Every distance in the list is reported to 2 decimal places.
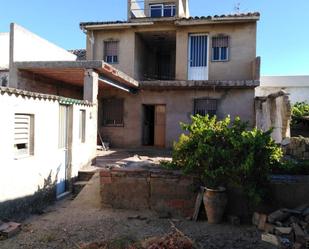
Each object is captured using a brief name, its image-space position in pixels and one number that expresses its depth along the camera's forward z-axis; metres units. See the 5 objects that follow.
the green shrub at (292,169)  7.32
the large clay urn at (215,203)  6.49
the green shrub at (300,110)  19.82
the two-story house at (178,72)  14.87
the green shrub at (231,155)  6.35
